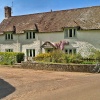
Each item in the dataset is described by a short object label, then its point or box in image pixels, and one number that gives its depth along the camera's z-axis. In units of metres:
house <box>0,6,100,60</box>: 18.47
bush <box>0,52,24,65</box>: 17.90
